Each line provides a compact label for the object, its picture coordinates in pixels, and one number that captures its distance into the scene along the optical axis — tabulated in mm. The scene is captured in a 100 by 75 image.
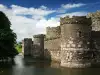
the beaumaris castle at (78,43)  14599
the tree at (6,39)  15742
